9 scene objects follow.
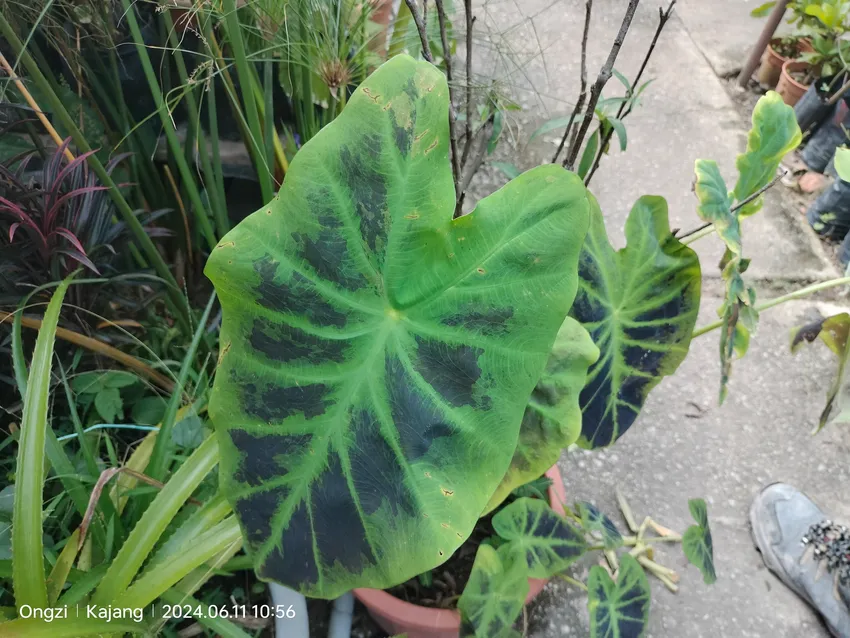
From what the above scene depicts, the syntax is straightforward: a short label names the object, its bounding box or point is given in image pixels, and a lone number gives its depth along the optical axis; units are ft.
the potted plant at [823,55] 6.56
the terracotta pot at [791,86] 6.97
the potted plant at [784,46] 7.10
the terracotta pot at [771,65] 7.24
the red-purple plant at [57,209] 2.56
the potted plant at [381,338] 1.61
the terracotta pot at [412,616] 2.88
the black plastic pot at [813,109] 6.54
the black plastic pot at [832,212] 5.93
